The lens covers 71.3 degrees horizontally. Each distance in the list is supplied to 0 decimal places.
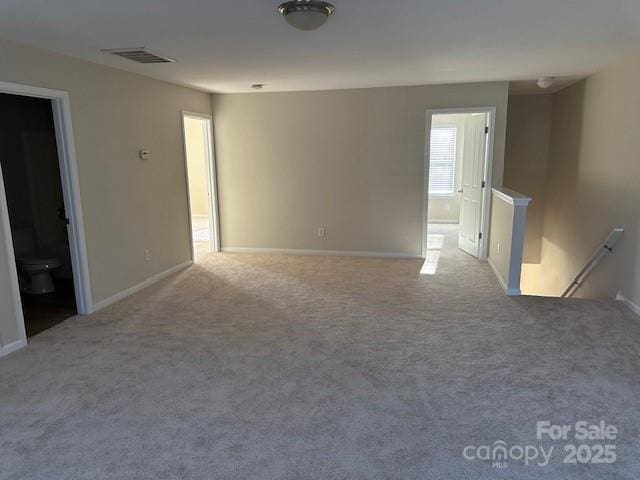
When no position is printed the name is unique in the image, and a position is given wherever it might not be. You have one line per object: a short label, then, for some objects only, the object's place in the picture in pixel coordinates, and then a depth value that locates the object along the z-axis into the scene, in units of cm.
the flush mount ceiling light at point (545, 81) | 520
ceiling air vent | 357
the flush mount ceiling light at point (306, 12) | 241
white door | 592
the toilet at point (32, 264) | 459
